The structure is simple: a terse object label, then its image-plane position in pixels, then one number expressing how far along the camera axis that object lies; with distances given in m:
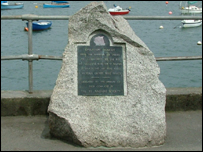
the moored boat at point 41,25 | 26.12
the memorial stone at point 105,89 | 4.53
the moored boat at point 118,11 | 34.28
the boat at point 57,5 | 43.89
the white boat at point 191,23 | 27.74
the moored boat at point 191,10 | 39.52
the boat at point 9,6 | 41.97
